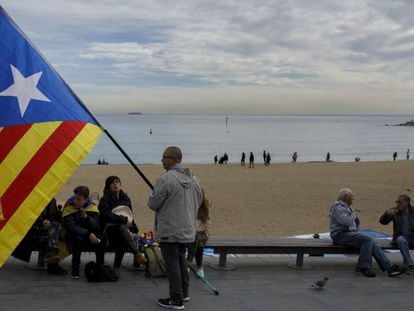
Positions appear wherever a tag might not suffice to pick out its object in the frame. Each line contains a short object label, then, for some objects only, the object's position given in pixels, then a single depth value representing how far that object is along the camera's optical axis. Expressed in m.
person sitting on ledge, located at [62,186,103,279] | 6.34
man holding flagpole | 5.30
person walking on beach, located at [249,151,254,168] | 44.41
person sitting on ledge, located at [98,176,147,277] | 6.44
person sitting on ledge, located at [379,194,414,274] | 7.58
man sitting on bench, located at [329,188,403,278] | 7.21
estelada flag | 4.71
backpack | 6.52
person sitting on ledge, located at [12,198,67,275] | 6.36
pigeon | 6.36
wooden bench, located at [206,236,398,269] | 7.15
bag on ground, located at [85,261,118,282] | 6.29
